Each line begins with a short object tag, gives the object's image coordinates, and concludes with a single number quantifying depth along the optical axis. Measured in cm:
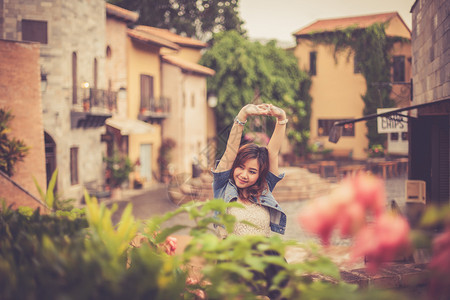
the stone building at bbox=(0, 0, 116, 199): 1489
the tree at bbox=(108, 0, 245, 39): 3375
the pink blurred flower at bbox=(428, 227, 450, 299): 117
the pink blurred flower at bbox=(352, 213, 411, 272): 116
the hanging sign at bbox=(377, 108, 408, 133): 1066
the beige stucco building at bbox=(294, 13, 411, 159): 2748
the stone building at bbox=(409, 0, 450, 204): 696
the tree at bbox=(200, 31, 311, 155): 2616
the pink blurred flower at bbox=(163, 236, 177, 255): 282
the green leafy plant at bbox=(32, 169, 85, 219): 242
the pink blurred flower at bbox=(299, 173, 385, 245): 120
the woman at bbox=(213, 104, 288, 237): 308
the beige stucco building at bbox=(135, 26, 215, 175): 2366
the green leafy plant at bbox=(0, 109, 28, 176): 948
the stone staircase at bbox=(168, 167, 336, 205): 1709
